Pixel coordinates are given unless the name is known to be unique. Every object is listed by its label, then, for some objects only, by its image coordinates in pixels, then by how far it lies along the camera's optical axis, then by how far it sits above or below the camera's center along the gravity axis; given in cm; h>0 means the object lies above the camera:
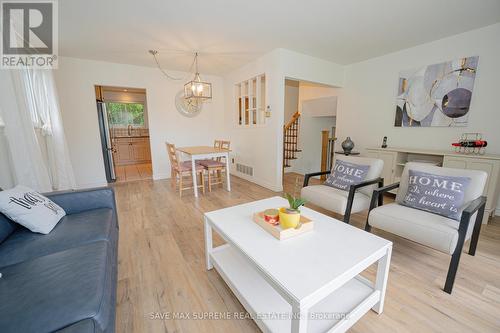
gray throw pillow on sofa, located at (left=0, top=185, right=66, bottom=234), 135 -54
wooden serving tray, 130 -64
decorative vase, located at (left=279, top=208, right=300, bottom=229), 133 -58
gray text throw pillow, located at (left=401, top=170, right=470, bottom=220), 170 -54
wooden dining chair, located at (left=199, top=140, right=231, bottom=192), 377 -68
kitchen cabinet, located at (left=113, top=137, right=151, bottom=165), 655 -66
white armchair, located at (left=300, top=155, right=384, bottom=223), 215 -71
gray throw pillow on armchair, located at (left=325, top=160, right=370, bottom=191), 234 -52
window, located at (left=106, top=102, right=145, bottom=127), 646 +52
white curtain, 227 -7
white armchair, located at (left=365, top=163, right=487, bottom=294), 145 -72
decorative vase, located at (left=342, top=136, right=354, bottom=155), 379 -26
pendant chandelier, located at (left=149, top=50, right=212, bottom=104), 351 +75
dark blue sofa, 77 -70
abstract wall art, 284 +55
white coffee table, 95 -69
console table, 245 -42
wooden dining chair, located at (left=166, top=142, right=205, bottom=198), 354 -65
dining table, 345 -41
